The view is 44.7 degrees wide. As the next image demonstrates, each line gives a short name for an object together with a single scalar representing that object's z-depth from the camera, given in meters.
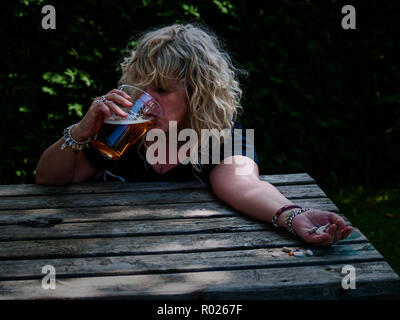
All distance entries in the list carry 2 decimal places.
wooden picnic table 1.36
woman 1.95
